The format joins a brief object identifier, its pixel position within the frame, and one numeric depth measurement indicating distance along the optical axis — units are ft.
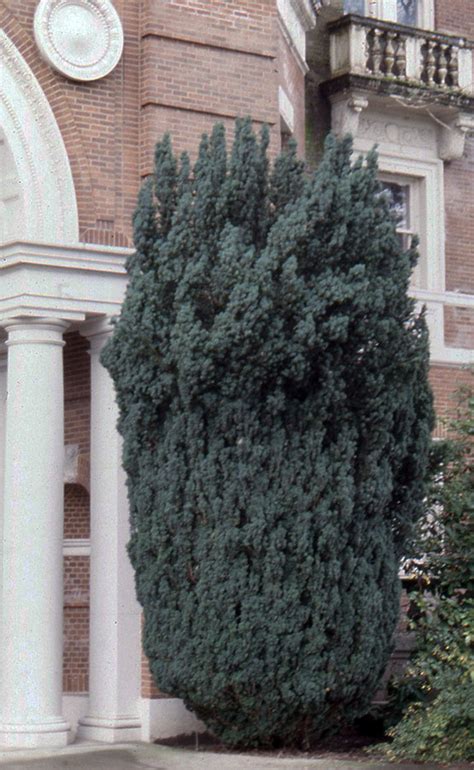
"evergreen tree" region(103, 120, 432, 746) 37.40
